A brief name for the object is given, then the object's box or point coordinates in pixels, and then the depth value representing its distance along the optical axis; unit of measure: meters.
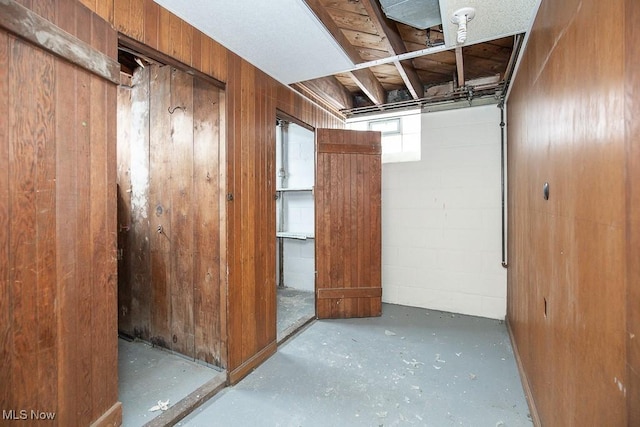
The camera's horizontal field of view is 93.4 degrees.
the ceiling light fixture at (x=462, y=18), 1.65
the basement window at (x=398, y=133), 3.54
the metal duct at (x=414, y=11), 1.71
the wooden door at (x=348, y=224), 3.19
